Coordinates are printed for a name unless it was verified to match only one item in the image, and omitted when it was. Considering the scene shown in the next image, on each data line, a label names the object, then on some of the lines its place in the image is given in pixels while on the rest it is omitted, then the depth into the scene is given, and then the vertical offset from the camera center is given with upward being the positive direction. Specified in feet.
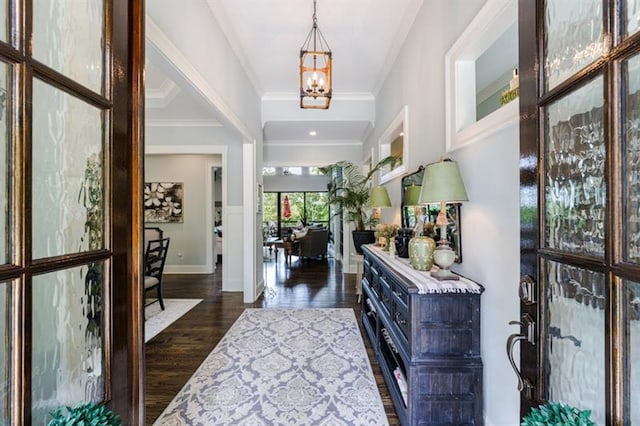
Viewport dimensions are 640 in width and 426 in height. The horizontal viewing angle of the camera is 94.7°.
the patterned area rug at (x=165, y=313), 11.28 -4.43
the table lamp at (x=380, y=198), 11.87 +0.57
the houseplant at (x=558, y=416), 2.07 -1.52
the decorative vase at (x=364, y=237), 13.73 -1.17
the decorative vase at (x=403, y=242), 8.35 -0.86
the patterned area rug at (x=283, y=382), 6.42 -4.42
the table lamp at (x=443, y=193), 5.71 +0.36
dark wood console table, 5.50 -2.69
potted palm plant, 13.73 +0.58
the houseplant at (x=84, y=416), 2.12 -1.54
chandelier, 8.32 +4.12
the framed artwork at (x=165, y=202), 20.88 +0.75
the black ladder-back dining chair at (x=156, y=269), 12.58 -2.54
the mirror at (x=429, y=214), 6.59 -0.05
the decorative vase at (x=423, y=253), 6.57 -0.92
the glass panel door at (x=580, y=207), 1.92 +0.04
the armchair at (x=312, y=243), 24.91 -2.62
